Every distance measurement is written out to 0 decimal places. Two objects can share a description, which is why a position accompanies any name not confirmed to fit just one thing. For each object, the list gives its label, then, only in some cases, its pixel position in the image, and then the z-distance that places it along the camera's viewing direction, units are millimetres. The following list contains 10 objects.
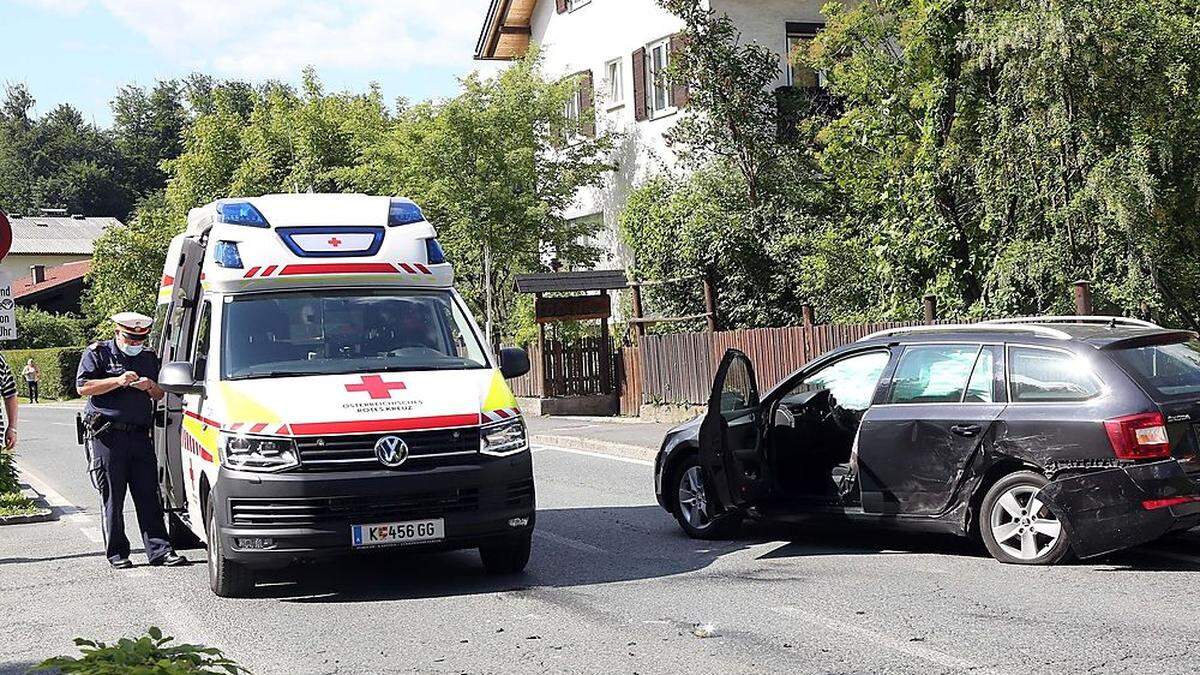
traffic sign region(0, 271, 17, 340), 15906
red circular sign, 12344
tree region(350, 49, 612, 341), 32219
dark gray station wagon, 8906
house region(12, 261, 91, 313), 82500
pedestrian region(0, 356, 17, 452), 11523
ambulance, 8930
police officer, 10742
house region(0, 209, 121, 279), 99312
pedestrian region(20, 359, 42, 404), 56688
